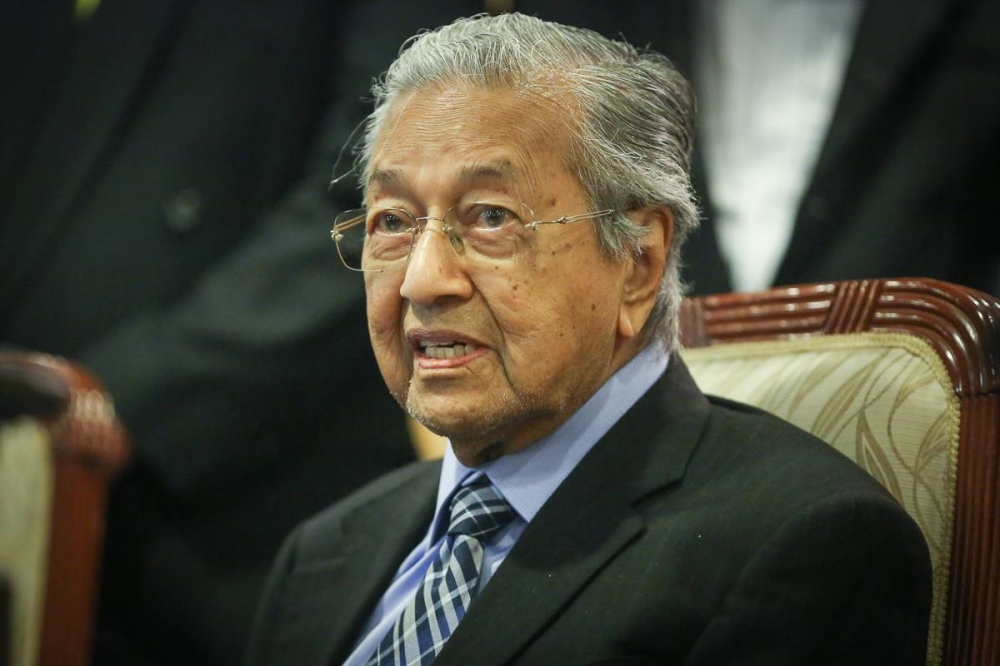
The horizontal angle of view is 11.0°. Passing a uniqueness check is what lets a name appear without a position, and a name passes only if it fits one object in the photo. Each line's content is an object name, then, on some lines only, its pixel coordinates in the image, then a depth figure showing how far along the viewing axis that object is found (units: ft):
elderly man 8.46
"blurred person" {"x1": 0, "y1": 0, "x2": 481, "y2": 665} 10.21
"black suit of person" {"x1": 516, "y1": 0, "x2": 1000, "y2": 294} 9.63
